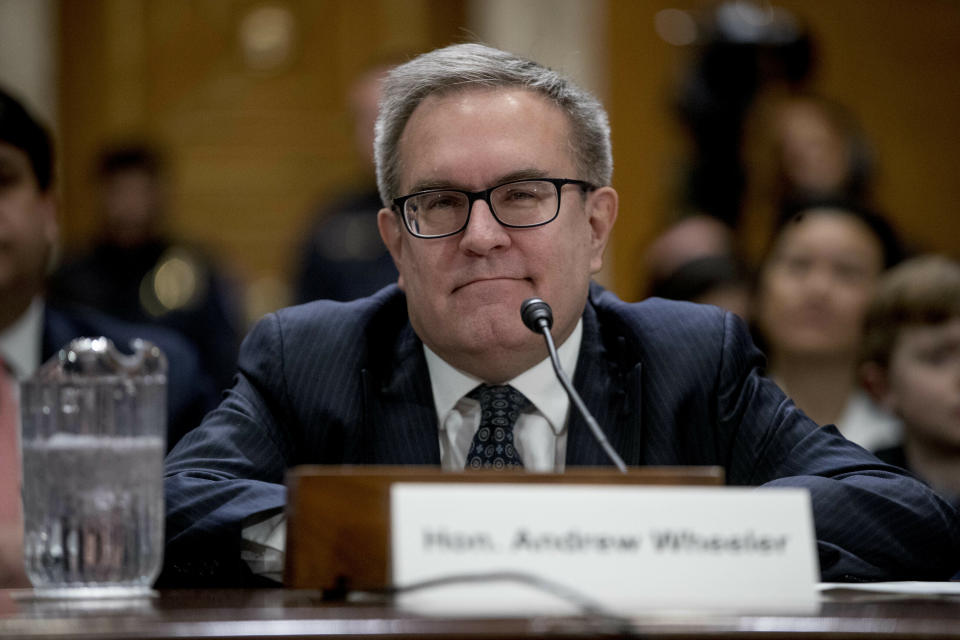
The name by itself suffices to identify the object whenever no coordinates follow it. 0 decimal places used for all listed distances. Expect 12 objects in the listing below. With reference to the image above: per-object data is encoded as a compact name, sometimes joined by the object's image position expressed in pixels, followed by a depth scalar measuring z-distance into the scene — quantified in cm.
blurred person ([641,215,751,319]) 787
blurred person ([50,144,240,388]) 887
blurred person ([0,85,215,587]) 561
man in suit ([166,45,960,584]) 379
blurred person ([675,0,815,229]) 980
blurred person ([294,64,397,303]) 799
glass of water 268
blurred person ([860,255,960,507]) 577
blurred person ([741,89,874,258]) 896
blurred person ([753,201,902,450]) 702
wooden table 205
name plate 236
